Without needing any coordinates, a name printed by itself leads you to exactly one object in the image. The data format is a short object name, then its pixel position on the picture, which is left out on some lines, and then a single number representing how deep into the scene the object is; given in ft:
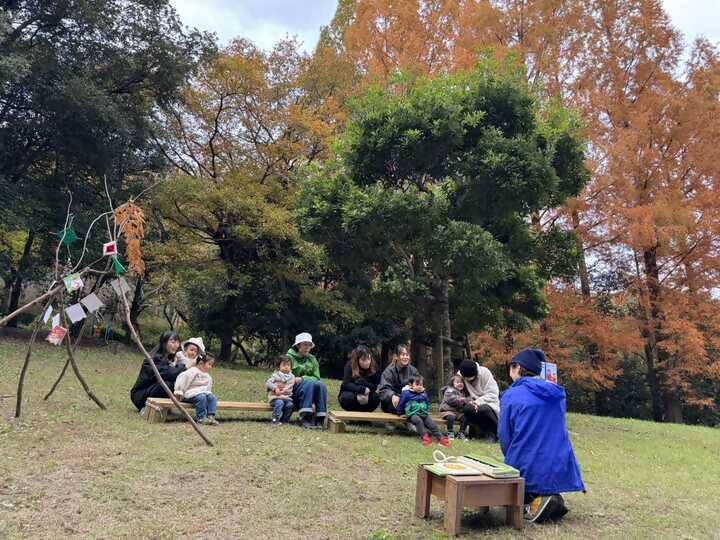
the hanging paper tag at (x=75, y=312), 20.51
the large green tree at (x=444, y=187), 26.76
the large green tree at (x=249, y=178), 51.42
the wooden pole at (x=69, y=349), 21.43
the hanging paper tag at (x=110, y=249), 20.12
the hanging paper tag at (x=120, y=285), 21.12
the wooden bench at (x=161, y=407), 21.65
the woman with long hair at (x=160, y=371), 22.95
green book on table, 12.01
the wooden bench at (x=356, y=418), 22.71
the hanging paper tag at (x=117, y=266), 20.44
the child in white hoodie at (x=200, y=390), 21.79
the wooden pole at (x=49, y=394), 24.09
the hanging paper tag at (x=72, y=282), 19.89
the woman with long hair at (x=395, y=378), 23.80
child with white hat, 23.35
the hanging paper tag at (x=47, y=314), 20.74
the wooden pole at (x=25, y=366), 20.11
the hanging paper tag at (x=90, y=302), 20.78
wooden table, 11.53
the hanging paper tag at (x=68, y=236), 21.80
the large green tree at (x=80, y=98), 47.75
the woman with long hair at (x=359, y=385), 24.70
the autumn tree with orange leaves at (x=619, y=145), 44.62
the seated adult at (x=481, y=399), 23.12
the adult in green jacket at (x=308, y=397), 23.29
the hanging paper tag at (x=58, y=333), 21.29
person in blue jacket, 12.67
